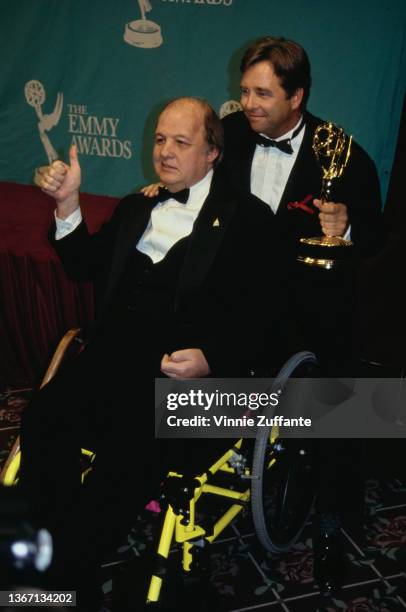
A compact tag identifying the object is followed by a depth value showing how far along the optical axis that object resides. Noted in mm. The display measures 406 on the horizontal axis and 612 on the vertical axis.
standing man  2379
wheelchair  1930
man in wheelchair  1901
